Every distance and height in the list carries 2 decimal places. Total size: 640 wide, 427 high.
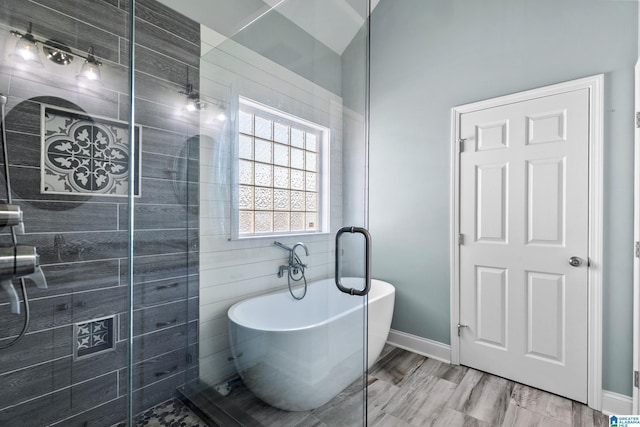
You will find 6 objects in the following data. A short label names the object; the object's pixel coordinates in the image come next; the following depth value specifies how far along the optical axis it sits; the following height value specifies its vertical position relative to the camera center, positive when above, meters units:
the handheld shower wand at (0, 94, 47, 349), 0.93 -0.15
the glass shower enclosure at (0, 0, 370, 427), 1.24 +0.10
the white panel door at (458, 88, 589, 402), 1.89 -0.19
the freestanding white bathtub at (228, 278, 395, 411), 1.38 -0.62
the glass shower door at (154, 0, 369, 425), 1.37 +0.06
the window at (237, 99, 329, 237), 1.40 +0.19
